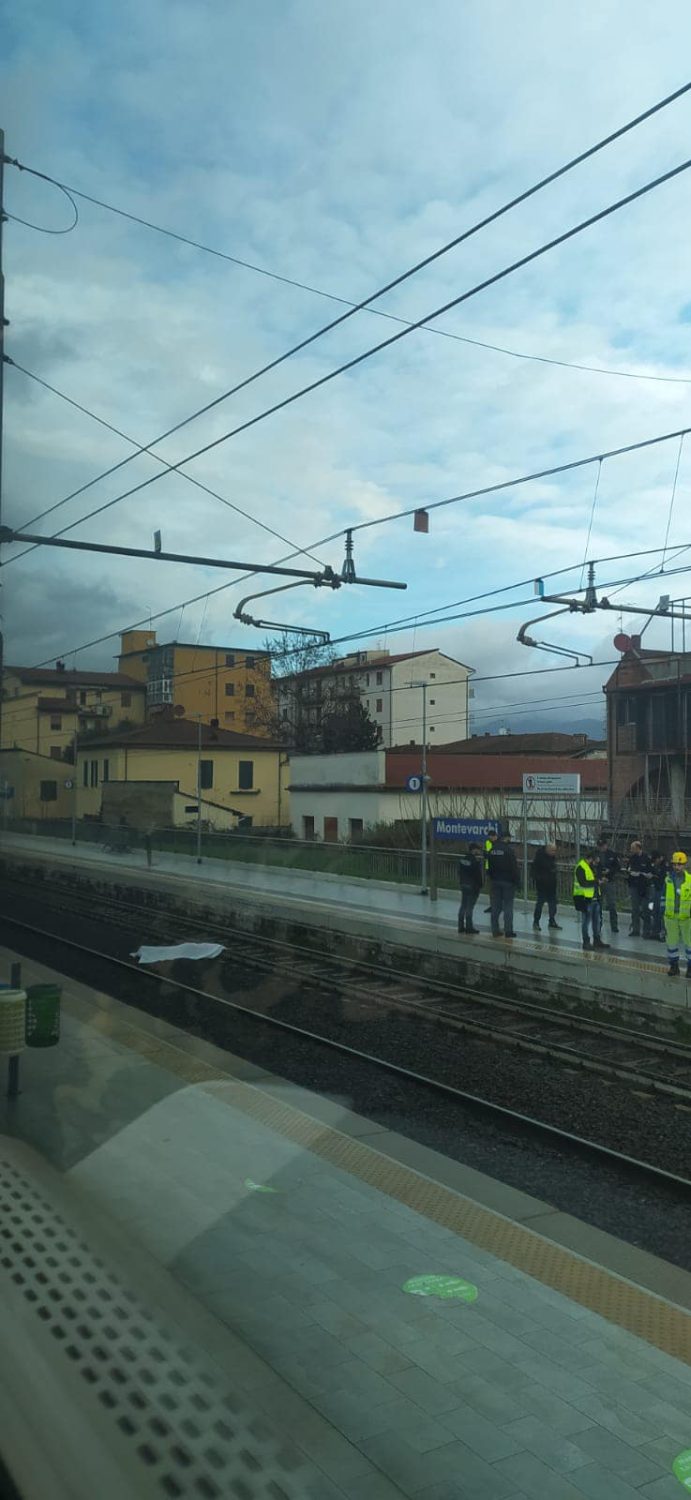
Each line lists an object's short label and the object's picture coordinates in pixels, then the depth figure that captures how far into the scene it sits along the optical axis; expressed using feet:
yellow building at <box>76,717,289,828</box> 155.94
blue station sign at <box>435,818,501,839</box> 63.87
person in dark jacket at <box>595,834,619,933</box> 55.11
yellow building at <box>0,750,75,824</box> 167.02
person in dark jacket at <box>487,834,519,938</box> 51.70
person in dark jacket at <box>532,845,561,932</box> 54.70
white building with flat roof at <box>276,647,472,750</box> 197.16
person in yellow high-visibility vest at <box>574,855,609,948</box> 48.39
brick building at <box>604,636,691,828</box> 121.19
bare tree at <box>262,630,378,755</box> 191.11
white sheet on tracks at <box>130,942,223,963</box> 56.29
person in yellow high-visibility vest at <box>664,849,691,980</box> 43.50
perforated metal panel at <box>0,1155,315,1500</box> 9.79
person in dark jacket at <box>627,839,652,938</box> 53.16
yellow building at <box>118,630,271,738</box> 180.34
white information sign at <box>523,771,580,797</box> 59.98
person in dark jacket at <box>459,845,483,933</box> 54.19
